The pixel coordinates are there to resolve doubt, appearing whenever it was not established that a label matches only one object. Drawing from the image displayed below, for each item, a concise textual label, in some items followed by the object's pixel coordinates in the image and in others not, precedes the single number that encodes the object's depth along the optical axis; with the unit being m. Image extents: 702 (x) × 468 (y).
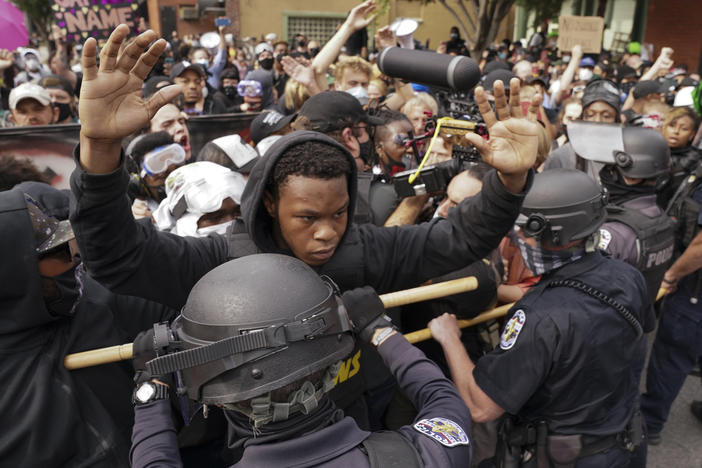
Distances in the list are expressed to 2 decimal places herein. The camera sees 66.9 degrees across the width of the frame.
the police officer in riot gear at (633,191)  2.91
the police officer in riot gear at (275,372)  1.21
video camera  2.63
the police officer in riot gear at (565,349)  2.02
